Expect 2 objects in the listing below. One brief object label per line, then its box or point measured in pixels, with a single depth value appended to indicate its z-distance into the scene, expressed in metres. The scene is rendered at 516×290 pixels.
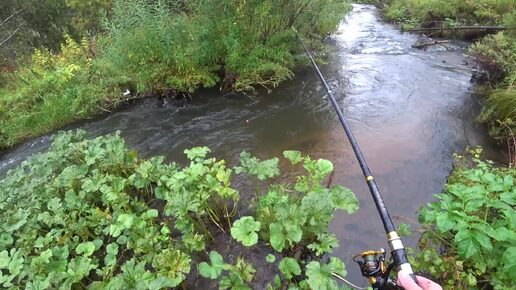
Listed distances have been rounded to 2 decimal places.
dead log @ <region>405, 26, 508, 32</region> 8.16
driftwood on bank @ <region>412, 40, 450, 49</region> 9.67
